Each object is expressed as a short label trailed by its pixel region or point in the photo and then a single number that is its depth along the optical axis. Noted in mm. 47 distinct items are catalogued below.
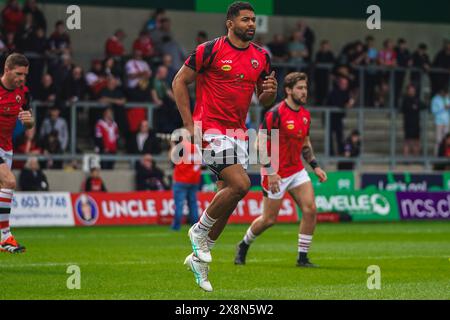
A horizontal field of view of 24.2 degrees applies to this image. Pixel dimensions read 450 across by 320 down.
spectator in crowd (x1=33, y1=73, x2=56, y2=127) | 26438
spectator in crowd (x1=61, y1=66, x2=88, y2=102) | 26562
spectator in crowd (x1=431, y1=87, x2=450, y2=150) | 31672
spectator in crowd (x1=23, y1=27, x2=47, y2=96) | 26766
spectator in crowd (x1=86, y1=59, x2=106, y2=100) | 27469
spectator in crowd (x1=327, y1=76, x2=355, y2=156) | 30781
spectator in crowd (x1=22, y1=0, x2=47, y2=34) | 27156
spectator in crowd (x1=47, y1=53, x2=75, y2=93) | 26750
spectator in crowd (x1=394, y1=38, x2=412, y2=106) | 32875
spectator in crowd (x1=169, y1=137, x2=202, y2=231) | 22781
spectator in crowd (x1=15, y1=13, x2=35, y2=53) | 26734
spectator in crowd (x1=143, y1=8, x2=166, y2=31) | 29453
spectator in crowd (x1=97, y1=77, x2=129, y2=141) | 27297
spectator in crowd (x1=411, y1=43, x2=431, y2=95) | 32738
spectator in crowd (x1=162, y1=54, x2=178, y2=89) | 28109
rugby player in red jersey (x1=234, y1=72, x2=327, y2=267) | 15031
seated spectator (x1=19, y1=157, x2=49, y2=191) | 24859
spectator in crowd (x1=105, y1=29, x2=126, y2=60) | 28531
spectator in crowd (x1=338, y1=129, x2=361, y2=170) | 30062
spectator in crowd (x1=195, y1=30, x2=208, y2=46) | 29009
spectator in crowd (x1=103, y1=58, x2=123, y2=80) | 27016
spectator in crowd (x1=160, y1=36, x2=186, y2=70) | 29156
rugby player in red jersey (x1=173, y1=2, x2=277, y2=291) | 11547
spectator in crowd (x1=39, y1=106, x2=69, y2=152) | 26125
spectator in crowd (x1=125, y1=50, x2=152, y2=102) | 27812
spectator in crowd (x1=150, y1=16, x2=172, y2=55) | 29234
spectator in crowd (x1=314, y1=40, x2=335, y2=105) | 31812
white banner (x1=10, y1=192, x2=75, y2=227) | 23984
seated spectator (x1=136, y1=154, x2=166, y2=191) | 26469
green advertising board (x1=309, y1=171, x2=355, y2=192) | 27891
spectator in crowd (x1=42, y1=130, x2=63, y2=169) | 26188
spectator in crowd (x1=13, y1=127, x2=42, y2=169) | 25922
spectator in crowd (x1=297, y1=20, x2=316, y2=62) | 32250
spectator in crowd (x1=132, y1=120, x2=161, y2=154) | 27234
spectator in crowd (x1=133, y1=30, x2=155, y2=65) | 28875
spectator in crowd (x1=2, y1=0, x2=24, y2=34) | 26844
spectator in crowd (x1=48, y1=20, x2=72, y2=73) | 27031
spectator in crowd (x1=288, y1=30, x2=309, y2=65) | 31141
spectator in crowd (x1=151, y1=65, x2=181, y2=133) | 27719
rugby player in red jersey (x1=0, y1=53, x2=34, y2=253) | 14688
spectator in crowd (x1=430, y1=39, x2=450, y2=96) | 33375
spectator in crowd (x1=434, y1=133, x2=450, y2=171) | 31255
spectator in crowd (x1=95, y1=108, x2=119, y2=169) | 26688
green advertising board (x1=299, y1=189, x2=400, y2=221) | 27367
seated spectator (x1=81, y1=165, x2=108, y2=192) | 25578
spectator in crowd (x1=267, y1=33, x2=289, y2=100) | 30438
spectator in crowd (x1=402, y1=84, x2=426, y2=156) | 31703
